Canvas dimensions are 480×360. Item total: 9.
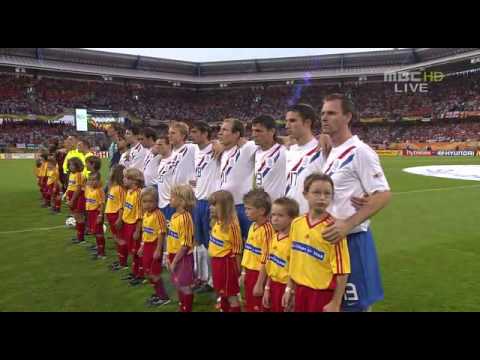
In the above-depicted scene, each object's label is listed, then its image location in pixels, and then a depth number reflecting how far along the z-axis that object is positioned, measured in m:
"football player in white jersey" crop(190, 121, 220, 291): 5.68
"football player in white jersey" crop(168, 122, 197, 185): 6.06
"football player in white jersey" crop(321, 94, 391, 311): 2.95
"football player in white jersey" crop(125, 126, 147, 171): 7.66
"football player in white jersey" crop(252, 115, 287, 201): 4.62
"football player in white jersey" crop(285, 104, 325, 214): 3.73
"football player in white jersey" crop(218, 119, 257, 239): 5.02
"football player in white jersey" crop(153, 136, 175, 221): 6.29
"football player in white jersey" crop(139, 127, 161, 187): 7.01
